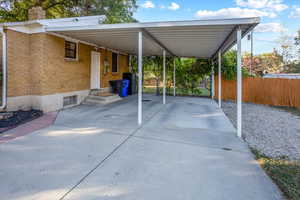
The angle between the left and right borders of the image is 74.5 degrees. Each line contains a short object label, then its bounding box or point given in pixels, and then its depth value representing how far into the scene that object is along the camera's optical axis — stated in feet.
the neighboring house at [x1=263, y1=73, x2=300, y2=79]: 51.96
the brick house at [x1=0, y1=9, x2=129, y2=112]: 21.13
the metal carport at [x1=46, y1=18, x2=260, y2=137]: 15.66
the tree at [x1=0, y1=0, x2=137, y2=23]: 43.06
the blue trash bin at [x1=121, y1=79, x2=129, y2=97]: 40.16
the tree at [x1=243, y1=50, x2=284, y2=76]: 102.93
